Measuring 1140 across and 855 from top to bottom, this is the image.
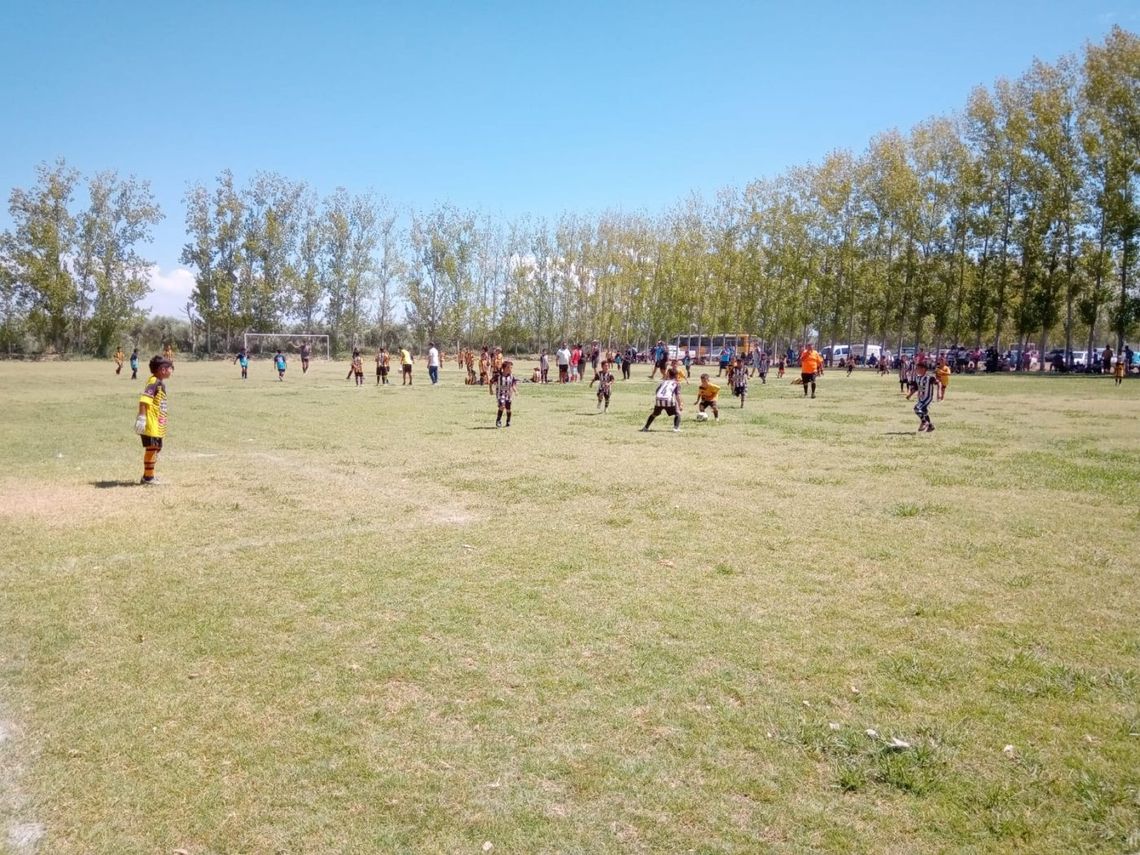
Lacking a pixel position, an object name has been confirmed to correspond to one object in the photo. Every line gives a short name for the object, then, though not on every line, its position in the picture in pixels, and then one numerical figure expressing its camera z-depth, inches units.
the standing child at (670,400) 695.7
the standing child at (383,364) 1382.9
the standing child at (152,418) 424.8
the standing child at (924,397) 697.0
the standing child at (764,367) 1521.4
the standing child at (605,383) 887.1
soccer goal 2866.6
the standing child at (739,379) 987.3
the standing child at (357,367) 1343.5
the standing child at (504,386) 701.3
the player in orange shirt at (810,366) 1124.3
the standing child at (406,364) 1357.0
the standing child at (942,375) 892.2
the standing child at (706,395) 786.2
